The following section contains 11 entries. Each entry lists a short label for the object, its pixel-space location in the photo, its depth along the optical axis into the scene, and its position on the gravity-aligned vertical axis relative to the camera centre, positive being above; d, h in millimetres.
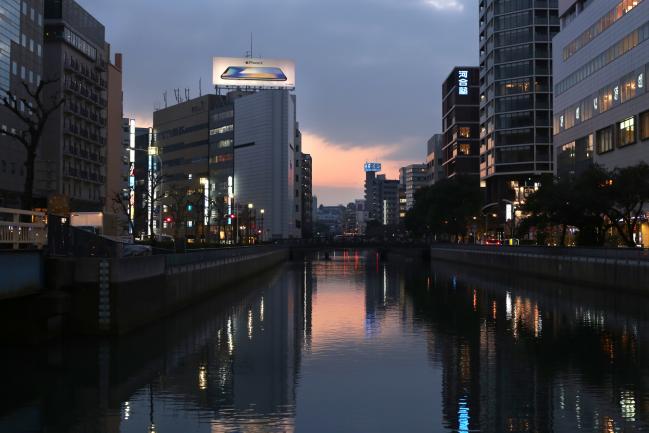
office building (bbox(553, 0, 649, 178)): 86688 +19947
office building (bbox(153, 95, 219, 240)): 134862 +5735
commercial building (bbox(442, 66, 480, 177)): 199250 +41156
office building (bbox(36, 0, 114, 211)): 108562 +20704
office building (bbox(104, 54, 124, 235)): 127688 +16549
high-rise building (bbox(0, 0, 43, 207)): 90188 +21084
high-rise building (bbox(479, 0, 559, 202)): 159750 +31603
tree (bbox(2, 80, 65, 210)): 37469 +4193
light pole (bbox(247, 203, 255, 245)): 148750 +2366
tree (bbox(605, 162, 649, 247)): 66625 +4509
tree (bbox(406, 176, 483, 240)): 154250 +7306
